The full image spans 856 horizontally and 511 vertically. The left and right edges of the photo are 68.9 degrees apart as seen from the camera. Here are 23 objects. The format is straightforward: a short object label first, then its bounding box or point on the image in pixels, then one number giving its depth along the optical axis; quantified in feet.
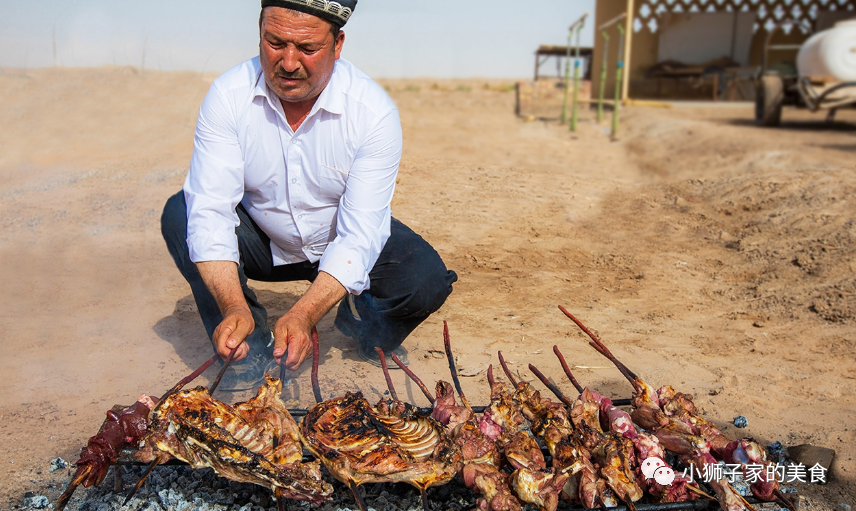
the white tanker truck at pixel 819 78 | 32.24
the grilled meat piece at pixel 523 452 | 6.43
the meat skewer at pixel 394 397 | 5.86
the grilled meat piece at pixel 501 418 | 7.02
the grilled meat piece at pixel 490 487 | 5.96
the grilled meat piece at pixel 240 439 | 5.79
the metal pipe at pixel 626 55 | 44.55
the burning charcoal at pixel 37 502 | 6.59
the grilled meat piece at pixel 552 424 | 6.82
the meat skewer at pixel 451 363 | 7.25
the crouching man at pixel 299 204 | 8.01
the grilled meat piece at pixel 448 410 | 7.09
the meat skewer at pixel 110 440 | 6.09
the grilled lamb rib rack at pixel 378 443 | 5.99
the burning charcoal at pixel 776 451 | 7.75
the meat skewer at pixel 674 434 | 6.08
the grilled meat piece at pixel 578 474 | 6.14
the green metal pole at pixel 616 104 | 35.28
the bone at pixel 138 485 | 5.82
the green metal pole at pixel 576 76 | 38.16
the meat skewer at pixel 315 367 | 6.86
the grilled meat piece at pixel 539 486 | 6.00
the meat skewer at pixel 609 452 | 6.20
